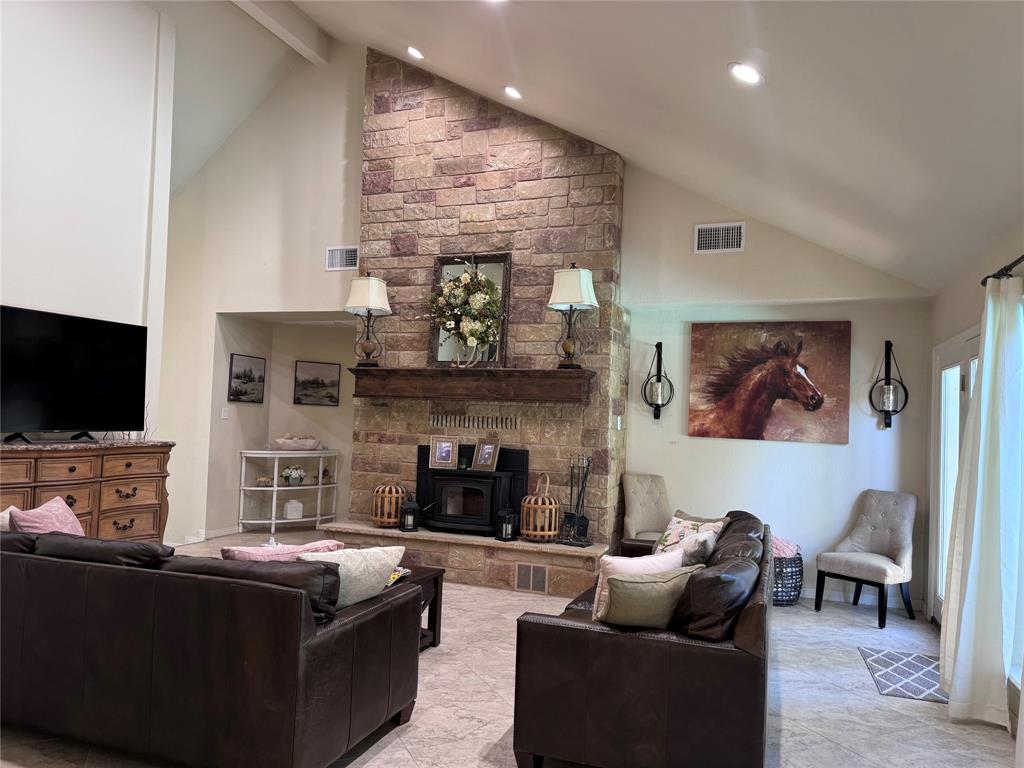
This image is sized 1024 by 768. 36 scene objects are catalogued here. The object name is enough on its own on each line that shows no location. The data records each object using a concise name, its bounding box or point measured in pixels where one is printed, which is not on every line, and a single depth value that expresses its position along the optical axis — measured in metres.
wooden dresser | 4.26
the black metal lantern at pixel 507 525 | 5.68
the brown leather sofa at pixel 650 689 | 2.42
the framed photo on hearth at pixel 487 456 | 5.96
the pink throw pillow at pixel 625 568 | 2.75
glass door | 4.79
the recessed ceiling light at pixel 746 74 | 3.13
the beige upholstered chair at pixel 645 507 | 5.90
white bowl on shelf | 7.64
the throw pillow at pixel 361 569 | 2.68
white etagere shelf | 7.50
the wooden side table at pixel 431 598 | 3.94
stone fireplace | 5.81
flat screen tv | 4.45
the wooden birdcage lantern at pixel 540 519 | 5.62
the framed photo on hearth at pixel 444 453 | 6.10
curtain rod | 3.18
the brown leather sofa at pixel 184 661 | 2.36
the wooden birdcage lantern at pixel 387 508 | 6.05
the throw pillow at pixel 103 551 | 2.62
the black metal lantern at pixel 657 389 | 6.17
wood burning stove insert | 5.90
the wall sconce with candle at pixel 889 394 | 5.56
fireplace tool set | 5.61
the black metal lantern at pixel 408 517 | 6.00
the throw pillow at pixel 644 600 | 2.60
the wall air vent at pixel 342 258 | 6.76
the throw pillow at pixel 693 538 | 3.21
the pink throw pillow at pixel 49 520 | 2.99
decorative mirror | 5.94
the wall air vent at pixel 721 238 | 5.75
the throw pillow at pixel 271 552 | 2.72
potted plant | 7.70
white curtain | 3.28
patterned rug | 3.68
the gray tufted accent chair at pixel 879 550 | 4.88
